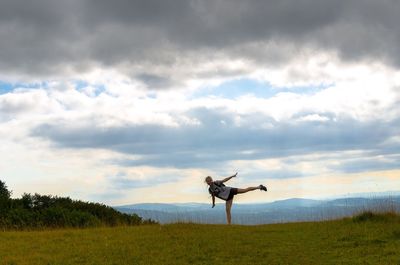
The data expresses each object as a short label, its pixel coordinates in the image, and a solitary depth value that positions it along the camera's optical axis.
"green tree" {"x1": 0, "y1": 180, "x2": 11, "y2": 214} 33.28
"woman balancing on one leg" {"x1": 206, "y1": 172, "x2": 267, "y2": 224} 26.19
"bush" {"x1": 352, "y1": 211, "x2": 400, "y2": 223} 24.66
